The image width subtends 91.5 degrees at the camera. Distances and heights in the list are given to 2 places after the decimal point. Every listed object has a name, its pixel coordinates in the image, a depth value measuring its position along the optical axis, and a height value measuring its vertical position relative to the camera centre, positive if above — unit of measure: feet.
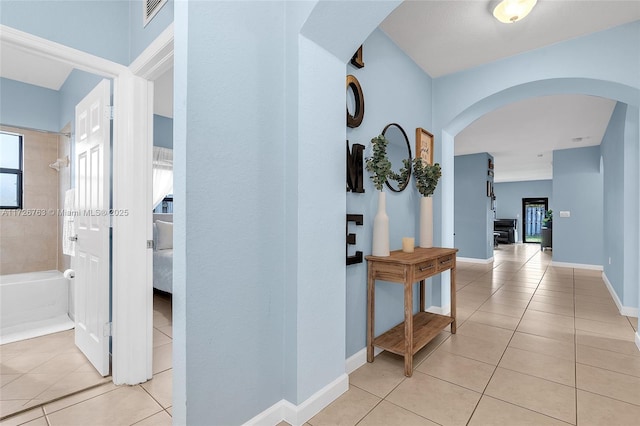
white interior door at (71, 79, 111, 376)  6.89 -0.34
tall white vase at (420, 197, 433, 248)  9.42 -0.26
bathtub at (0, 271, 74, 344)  9.66 -3.19
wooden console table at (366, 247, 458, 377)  6.89 -1.73
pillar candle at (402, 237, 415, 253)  8.41 -0.83
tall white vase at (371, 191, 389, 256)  7.41 -0.38
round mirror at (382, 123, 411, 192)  8.70 +1.88
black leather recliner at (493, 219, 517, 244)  37.73 -2.07
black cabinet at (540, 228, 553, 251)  31.07 -2.42
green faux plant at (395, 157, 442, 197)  9.22 +1.16
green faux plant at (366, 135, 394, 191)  7.05 +1.15
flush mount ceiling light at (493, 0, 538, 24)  6.75 +4.55
